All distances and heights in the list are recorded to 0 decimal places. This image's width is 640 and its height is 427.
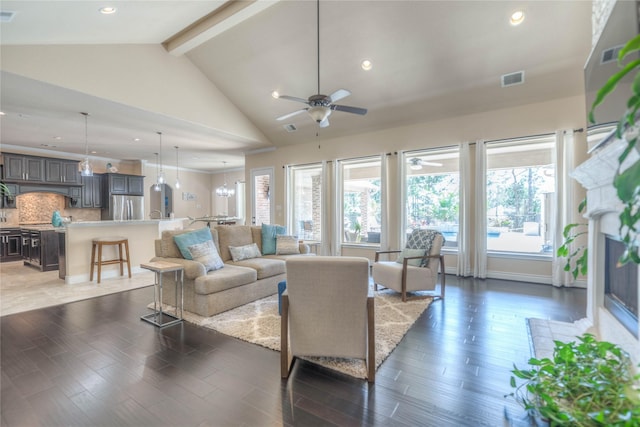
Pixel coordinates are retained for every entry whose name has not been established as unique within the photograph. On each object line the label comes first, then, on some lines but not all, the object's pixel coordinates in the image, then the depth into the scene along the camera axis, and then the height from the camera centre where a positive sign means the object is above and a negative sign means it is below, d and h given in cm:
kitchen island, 507 -58
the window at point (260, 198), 831 +38
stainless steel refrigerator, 905 +13
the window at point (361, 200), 675 +25
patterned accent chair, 403 -84
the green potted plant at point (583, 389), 142 -99
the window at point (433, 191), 584 +40
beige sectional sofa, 348 -86
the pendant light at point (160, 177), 629 +88
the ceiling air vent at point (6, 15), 269 +188
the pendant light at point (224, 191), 985 +70
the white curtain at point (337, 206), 695 +11
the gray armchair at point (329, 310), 217 -77
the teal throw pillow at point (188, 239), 379 -38
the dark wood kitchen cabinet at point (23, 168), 704 +115
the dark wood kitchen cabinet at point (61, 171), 780 +115
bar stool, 516 -69
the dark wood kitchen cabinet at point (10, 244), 694 -77
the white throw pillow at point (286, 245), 503 -60
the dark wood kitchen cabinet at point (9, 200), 711 +32
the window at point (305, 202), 769 +24
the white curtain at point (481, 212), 527 -4
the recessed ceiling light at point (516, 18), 363 +246
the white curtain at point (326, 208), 708 +7
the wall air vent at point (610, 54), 217 +122
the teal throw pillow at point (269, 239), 505 -49
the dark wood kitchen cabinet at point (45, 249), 595 -77
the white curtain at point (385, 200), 626 +23
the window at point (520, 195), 503 +27
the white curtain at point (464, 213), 541 -6
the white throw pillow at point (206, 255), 375 -58
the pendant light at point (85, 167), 508 +80
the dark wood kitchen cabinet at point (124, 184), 895 +90
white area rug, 247 -126
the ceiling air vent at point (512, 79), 445 +206
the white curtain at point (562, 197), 466 +20
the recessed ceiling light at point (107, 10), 312 +223
